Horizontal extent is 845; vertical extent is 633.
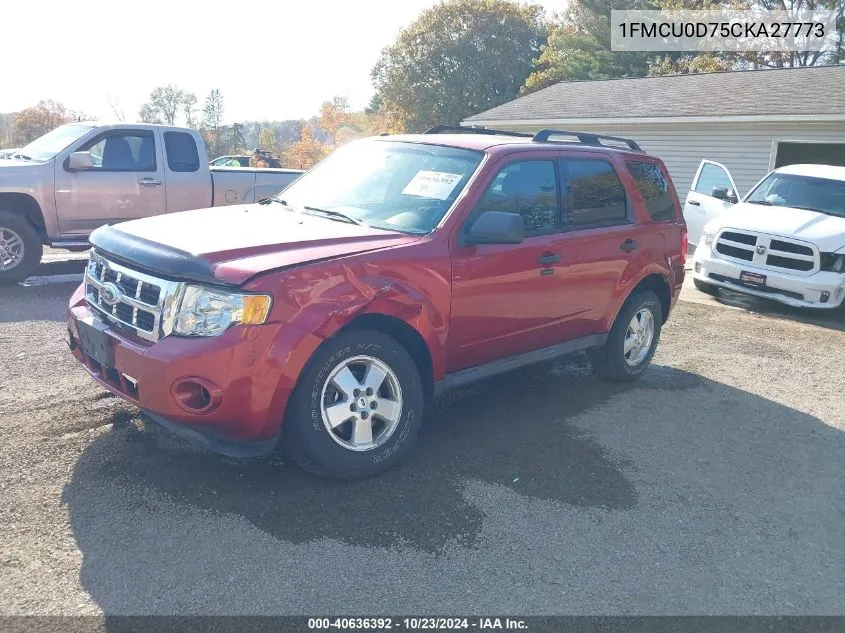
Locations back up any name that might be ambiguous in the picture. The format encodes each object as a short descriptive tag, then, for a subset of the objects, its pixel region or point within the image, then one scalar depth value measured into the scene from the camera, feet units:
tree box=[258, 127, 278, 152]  211.66
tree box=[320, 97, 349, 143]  203.31
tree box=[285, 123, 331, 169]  200.64
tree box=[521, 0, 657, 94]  118.01
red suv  11.66
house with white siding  52.49
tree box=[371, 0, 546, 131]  147.13
